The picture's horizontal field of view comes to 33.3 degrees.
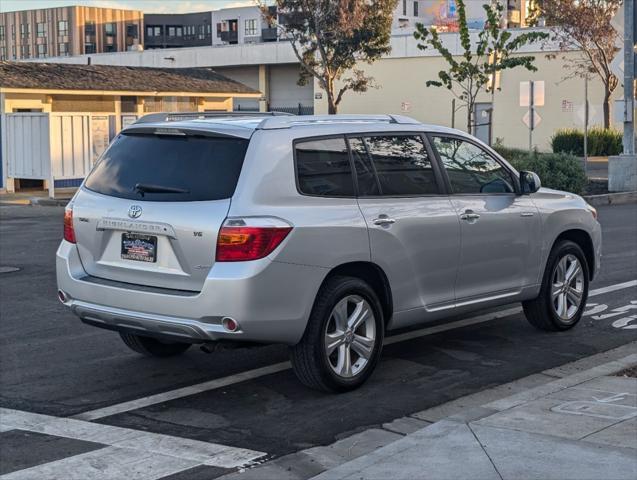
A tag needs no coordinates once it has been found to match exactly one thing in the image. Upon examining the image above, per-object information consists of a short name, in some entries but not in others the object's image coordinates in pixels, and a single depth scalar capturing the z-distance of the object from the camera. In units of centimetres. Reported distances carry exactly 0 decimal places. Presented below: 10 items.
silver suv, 661
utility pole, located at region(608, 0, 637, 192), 2491
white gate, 2755
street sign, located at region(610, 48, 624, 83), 2577
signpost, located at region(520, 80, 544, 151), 2823
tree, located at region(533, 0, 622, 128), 4922
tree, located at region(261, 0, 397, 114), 4888
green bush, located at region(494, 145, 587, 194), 2461
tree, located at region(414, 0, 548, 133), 3172
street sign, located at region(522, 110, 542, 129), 2860
